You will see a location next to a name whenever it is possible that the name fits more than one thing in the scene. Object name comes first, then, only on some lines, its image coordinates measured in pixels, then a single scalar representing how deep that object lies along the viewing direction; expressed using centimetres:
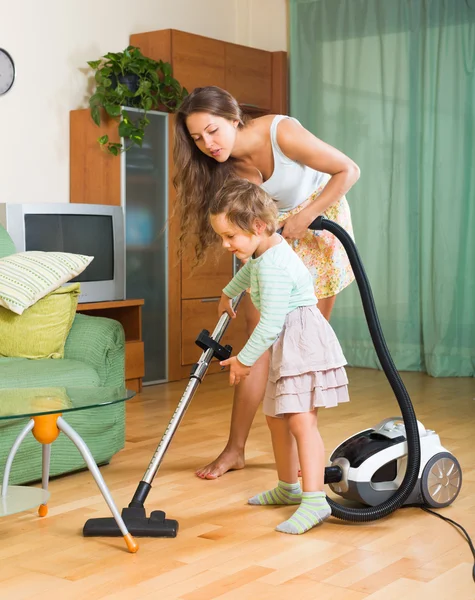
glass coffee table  196
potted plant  468
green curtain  523
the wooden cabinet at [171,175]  477
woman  260
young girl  234
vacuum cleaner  238
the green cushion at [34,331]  303
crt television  435
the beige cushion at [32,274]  298
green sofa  274
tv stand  464
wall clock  455
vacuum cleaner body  244
